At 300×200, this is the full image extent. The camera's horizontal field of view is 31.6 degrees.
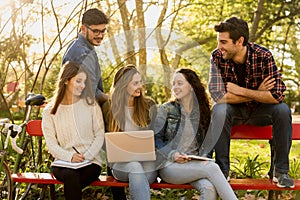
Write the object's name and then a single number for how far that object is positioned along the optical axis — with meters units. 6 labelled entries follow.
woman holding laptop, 3.39
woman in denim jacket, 3.20
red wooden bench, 3.31
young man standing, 3.42
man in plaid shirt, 3.31
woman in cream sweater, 3.34
